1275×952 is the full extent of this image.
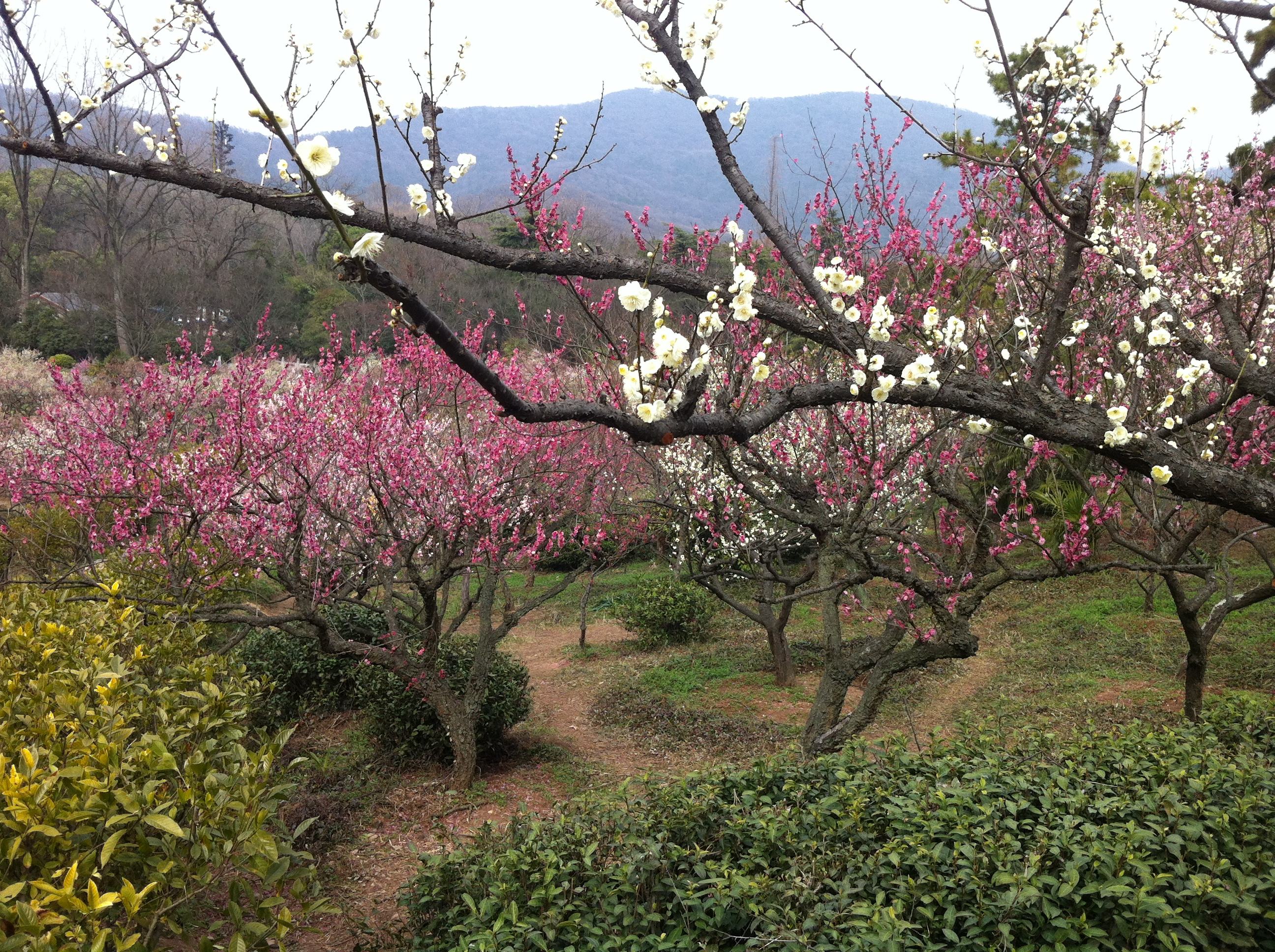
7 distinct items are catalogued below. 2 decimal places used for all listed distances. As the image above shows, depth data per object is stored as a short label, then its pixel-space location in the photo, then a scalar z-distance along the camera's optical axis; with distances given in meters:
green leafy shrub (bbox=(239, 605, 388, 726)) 7.30
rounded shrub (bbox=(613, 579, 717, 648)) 10.30
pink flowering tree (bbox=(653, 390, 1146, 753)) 4.39
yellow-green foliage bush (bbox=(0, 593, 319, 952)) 1.85
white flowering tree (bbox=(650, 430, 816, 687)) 7.14
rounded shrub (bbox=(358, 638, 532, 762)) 6.34
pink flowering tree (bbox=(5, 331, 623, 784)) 5.75
